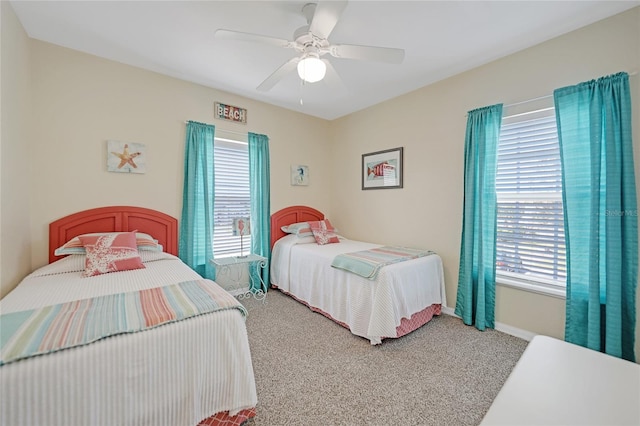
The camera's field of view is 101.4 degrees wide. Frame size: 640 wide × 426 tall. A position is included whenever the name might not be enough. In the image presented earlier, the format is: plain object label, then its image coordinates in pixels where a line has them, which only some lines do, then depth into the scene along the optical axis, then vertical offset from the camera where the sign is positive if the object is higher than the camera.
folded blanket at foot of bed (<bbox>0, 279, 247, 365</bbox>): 1.06 -0.51
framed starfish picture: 2.70 +0.59
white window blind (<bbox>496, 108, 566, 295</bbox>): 2.32 +0.07
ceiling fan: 1.74 +1.19
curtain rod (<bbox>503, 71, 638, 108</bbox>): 2.32 +1.03
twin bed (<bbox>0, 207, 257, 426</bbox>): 0.99 -0.68
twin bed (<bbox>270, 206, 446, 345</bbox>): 2.34 -0.79
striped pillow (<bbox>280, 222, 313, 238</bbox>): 3.75 -0.24
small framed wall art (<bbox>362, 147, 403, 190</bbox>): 3.53 +0.62
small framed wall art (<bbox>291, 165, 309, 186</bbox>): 4.11 +0.60
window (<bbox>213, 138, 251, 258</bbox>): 3.46 +0.26
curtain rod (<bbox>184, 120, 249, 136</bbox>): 3.38 +1.08
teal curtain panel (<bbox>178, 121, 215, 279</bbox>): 3.10 +0.14
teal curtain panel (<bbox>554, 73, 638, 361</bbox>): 1.92 +0.00
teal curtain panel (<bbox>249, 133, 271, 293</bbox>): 3.64 +0.19
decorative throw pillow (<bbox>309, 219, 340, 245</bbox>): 3.65 -0.29
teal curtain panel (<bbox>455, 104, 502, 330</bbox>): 2.60 +0.00
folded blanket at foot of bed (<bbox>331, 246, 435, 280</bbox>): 2.44 -0.47
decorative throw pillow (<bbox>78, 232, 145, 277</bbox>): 2.10 -0.35
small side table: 3.49 -0.95
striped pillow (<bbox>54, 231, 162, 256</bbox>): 2.24 -0.30
